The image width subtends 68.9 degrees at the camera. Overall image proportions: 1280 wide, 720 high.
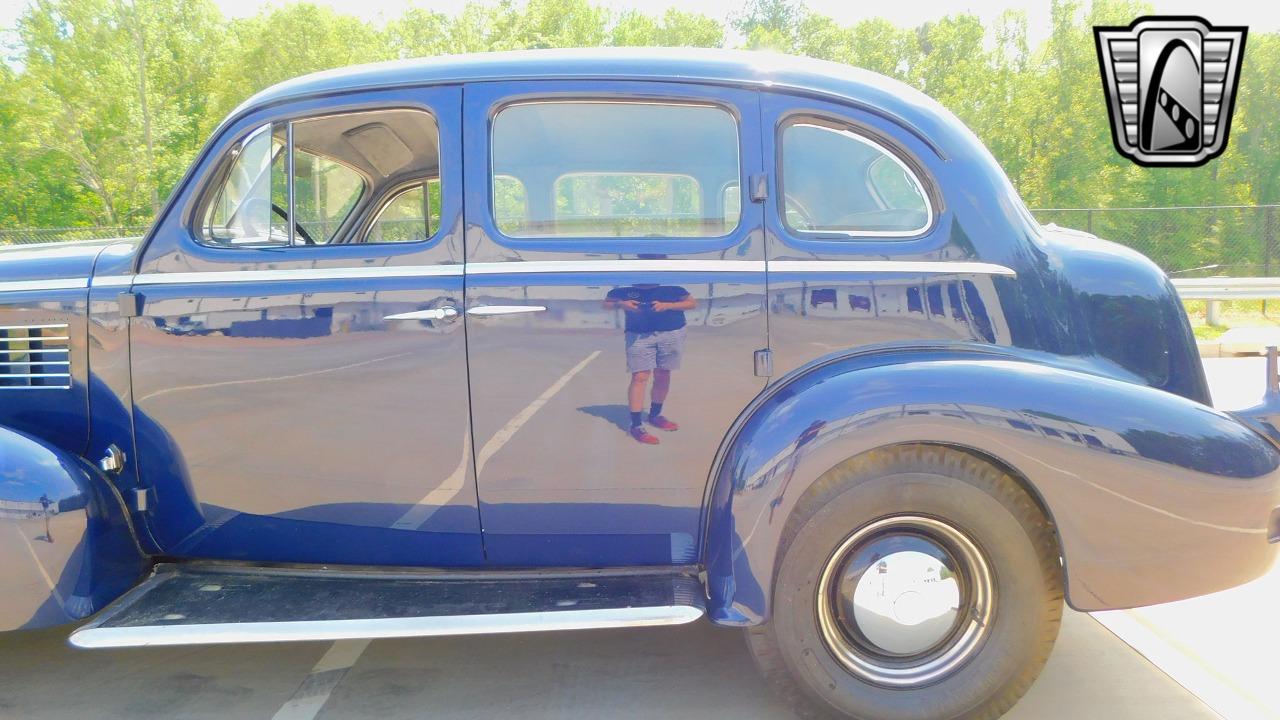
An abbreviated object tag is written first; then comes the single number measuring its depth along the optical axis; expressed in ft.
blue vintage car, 8.81
